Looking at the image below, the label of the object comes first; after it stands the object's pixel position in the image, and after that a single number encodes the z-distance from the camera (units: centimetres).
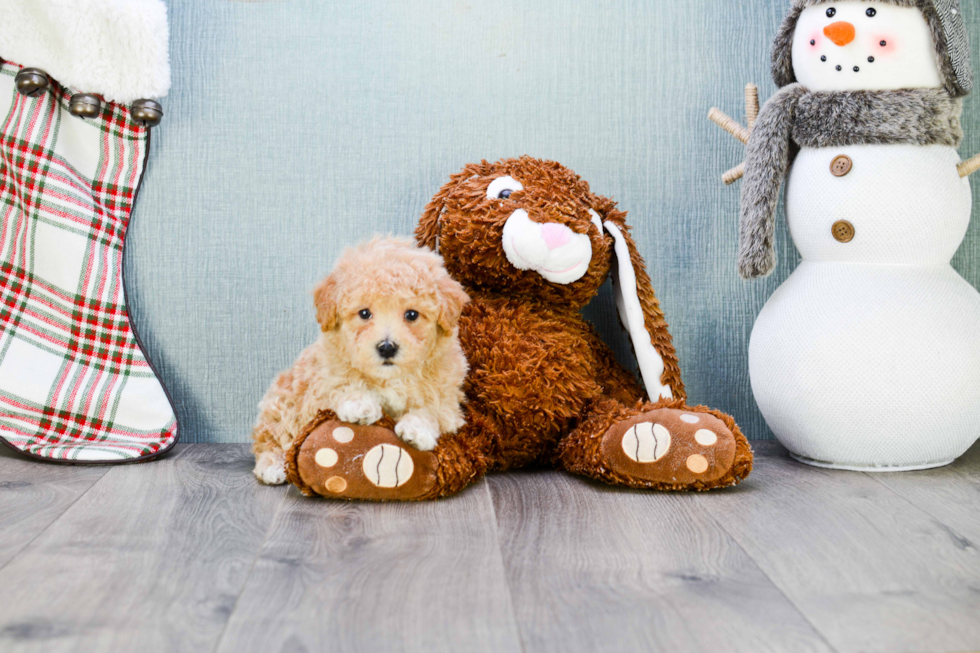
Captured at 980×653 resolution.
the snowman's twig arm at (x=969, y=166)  122
